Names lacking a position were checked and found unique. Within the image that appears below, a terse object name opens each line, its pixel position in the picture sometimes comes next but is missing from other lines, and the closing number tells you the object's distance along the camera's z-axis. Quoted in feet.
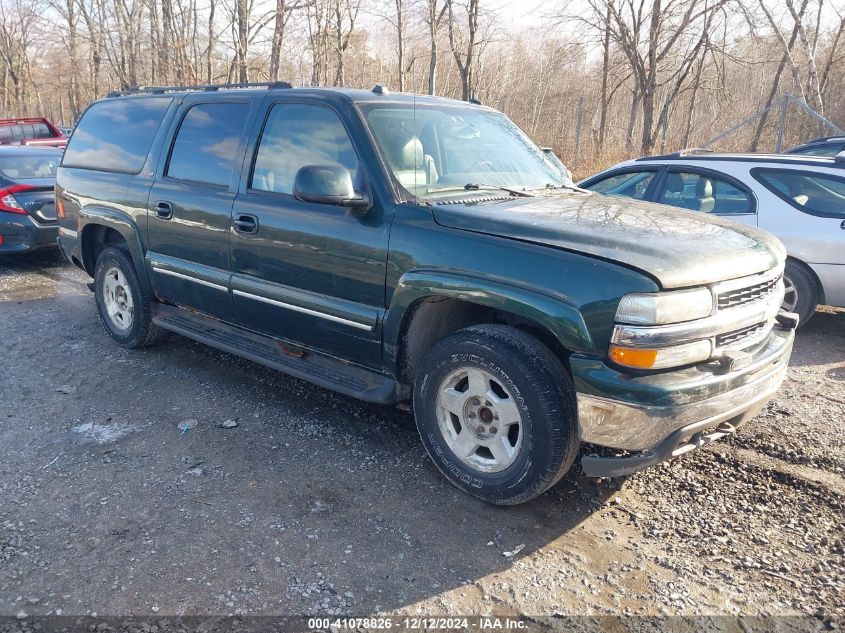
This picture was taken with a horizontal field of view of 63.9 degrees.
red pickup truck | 53.26
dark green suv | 9.36
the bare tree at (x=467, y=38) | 57.77
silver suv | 19.03
